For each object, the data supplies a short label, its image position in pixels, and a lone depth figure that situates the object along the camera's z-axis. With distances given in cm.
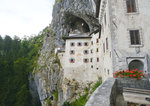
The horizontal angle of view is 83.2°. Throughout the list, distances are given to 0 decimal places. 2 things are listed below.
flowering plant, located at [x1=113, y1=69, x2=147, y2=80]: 562
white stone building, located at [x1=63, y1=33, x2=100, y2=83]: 1823
